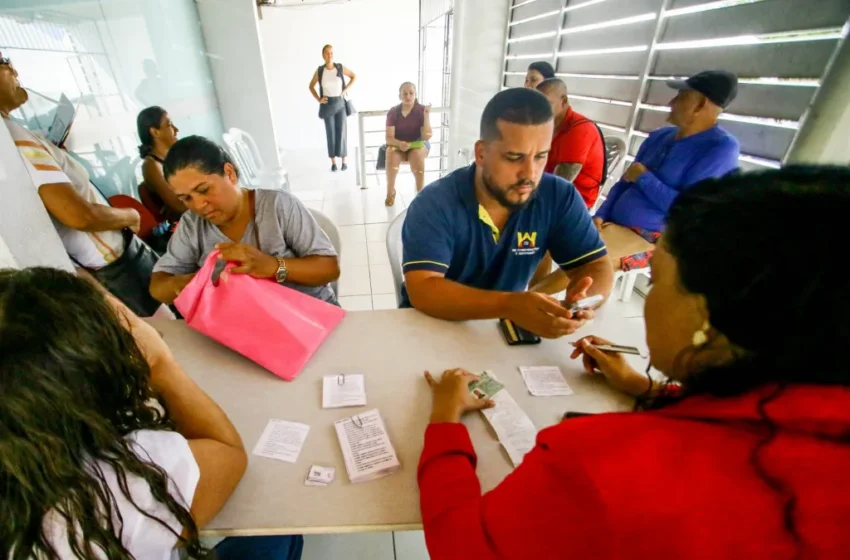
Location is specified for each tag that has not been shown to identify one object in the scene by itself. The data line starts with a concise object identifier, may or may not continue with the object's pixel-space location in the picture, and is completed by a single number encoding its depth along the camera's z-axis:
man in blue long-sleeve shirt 2.10
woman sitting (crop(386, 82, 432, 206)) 4.89
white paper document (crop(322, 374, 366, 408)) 0.97
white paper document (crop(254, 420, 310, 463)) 0.84
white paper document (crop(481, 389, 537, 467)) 0.84
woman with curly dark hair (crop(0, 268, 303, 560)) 0.51
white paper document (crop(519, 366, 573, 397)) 1.00
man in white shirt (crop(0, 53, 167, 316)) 1.32
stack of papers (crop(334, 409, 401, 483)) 0.80
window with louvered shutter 1.96
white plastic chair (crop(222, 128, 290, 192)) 3.88
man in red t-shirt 2.62
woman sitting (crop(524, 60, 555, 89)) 3.39
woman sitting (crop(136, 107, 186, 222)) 2.23
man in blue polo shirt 1.27
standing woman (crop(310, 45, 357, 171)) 5.98
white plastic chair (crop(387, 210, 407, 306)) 1.63
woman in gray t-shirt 1.34
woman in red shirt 0.38
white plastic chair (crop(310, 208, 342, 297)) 1.73
